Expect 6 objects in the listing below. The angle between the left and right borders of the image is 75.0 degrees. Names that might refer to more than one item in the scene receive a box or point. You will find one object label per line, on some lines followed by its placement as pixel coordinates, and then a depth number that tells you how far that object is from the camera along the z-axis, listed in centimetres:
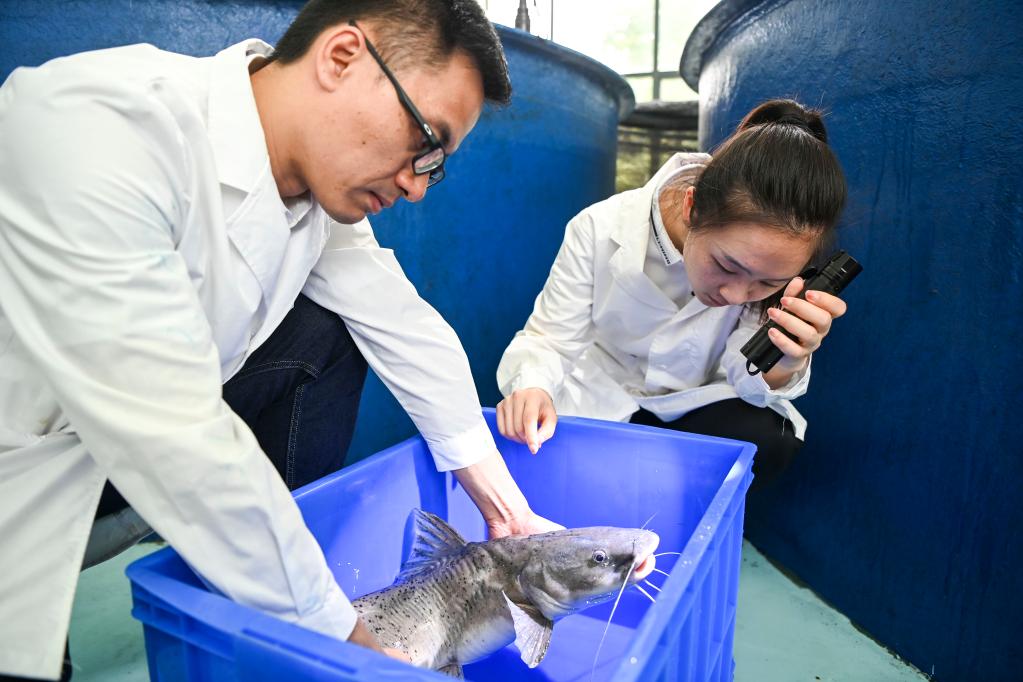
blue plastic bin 47
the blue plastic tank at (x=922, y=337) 82
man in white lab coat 46
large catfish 76
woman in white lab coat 89
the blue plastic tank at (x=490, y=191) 115
